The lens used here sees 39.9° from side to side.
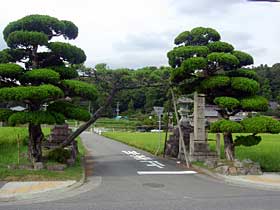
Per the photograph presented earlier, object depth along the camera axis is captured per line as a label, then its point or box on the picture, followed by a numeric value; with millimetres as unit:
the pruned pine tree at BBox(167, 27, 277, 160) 15117
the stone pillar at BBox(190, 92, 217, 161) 17391
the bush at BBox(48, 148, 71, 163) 14406
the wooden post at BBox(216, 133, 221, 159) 17672
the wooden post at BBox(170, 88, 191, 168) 16841
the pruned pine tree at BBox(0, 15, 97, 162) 12680
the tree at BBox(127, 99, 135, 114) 59950
